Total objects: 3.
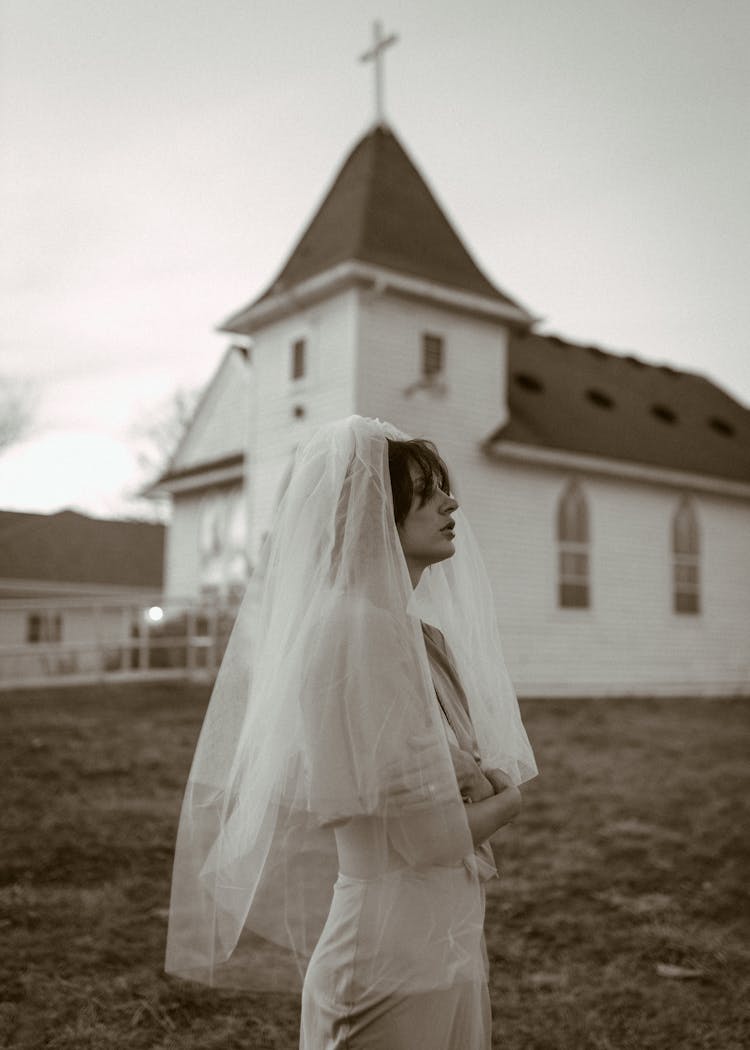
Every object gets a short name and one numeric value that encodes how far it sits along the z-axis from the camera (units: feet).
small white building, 49.01
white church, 56.39
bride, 6.63
